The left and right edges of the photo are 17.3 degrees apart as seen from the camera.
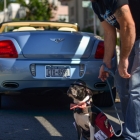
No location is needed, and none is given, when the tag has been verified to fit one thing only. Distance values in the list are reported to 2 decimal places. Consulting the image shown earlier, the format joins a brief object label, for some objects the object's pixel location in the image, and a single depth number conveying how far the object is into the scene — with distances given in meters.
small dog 3.91
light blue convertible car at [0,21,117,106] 5.95
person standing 3.65
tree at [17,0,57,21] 45.00
